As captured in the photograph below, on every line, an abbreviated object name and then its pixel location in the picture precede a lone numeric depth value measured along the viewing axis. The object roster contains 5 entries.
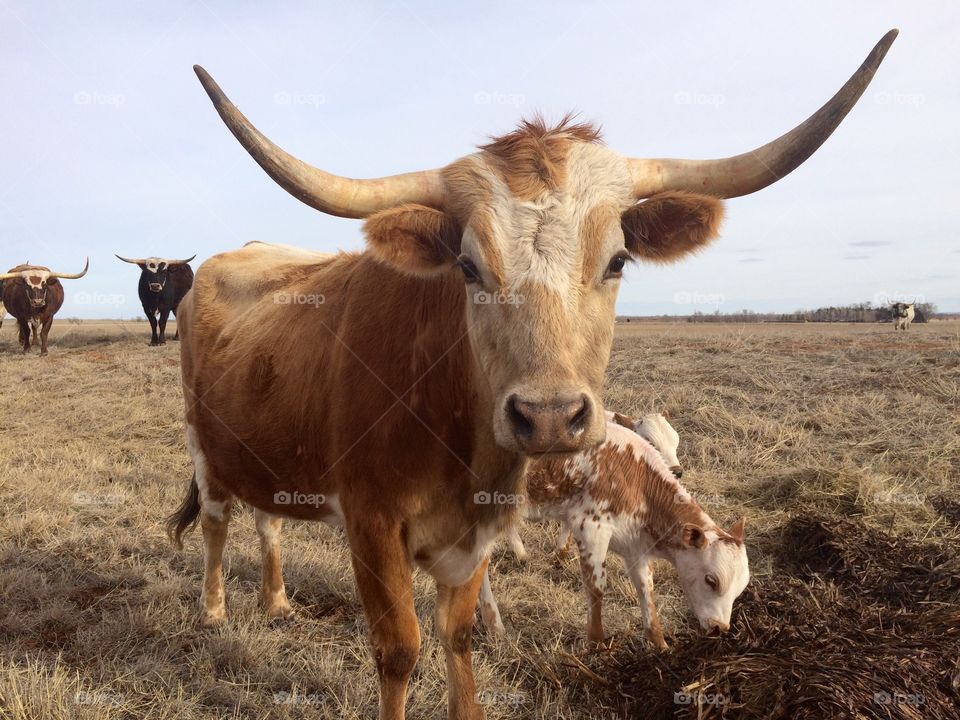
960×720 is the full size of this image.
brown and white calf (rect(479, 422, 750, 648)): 4.34
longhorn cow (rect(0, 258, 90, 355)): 19.62
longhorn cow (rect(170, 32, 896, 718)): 2.35
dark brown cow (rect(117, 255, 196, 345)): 20.78
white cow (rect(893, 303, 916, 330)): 32.31
